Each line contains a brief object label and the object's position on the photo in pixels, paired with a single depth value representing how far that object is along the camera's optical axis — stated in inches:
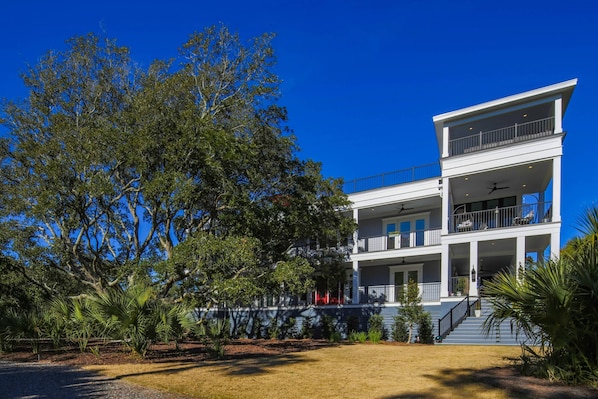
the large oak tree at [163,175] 632.4
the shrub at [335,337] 905.2
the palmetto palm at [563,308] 317.4
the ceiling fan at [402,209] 1075.9
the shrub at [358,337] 848.9
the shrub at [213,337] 551.5
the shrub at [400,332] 861.8
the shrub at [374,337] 839.1
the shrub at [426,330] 834.8
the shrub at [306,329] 1034.7
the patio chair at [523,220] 844.0
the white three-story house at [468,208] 813.9
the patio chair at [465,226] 910.7
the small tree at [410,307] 810.8
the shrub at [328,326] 986.9
